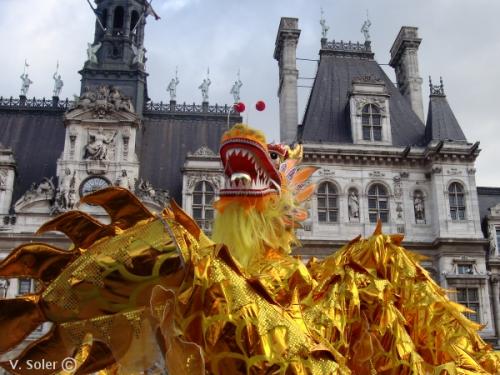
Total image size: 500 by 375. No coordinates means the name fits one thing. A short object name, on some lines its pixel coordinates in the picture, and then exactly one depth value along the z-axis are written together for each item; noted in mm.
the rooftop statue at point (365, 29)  34541
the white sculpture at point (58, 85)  33781
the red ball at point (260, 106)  8492
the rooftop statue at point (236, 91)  31938
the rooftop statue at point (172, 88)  33125
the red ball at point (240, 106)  8484
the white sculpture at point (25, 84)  33959
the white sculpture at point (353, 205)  25922
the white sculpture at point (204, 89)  32531
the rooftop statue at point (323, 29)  34000
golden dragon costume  4543
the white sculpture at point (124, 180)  25516
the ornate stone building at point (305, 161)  25078
